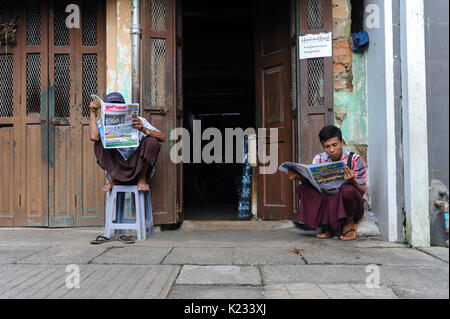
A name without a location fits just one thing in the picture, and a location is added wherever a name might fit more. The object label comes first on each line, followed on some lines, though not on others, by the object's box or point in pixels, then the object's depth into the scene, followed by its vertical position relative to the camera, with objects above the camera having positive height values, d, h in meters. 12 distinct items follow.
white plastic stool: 3.85 -0.46
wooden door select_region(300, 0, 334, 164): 4.39 +0.88
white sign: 4.41 +1.38
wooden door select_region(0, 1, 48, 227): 4.82 +0.61
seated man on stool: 3.82 +0.12
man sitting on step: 3.81 -0.33
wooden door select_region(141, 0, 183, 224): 4.48 +0.93
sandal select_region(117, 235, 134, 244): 3.80 -0.71
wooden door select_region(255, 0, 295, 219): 4.89 +0.97
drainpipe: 4.42 +1.27
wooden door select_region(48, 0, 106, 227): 4.79 +0.72
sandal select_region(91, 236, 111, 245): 3.78 -0.71
